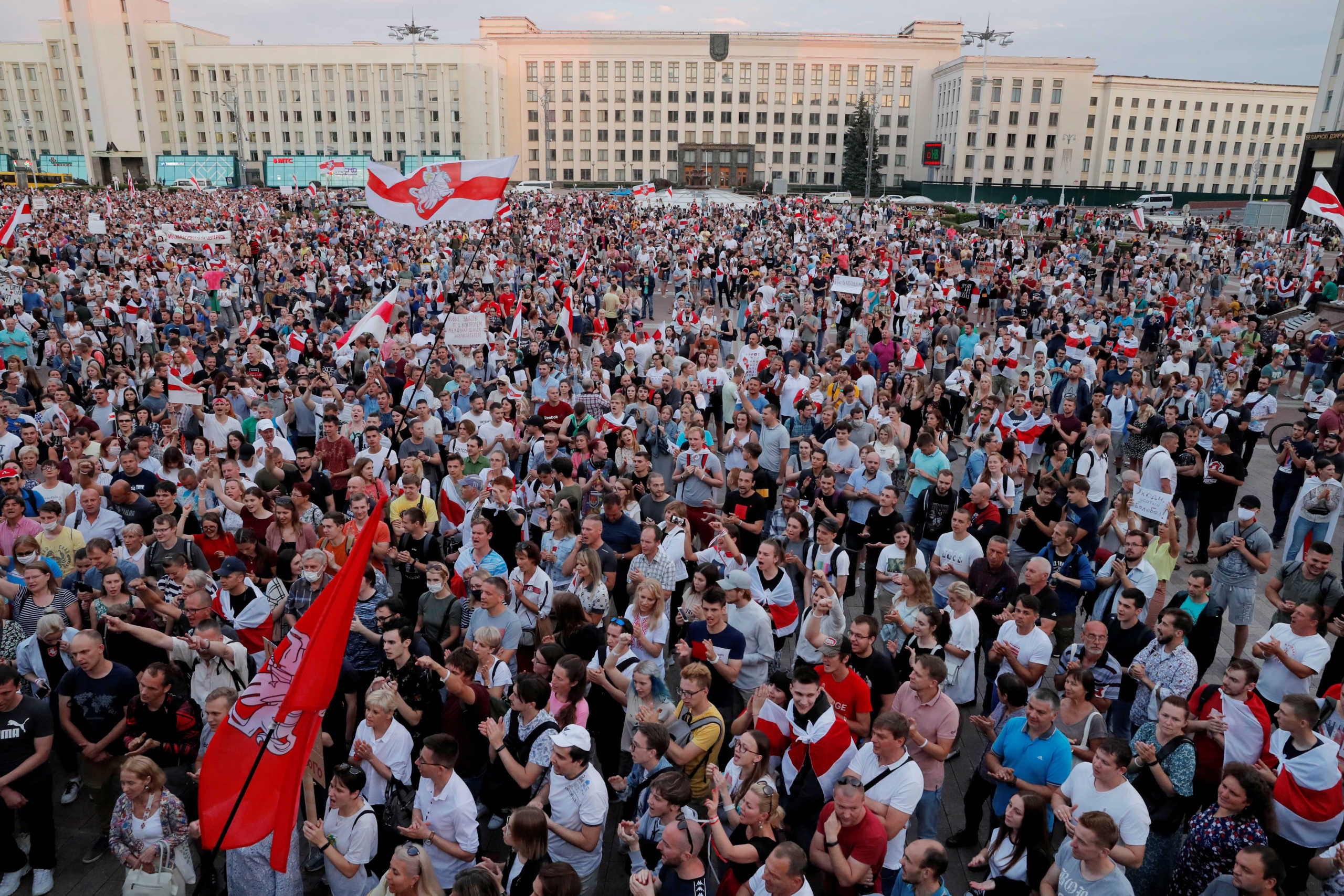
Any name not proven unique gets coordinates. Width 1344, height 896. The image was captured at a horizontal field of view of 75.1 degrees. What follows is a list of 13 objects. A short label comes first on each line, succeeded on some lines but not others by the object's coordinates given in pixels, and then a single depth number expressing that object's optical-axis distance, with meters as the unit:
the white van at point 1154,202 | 67.00
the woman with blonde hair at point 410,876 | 3.81
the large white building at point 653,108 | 101.56
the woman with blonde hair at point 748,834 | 4.01
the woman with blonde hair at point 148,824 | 4.31
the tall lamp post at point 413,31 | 67.31
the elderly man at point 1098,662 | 5.46
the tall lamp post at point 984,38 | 53.83
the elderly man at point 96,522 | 7.24
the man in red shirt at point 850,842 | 4.07
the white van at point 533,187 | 67.06
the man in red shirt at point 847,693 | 5.19
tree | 93.31
